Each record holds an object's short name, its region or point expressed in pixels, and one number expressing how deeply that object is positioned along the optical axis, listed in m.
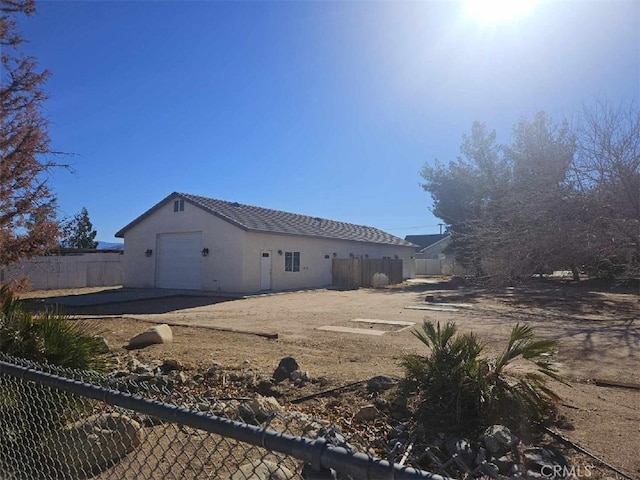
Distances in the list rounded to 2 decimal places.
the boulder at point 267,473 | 2.93
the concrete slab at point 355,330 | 11.17
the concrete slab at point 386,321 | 12.87
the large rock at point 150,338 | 9.02
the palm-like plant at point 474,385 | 4.34
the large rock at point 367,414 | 4.74
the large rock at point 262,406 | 4.37
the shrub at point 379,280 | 31.17
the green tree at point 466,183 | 36.86
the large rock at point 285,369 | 6.29
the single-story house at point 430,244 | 68.06
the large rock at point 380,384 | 5.64
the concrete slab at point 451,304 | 18.47
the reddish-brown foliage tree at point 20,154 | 9.36
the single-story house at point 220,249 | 24.34
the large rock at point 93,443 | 3.65
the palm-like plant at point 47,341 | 4.59
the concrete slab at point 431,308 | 16.94
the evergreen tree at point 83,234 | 55.19
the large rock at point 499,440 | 3.80
